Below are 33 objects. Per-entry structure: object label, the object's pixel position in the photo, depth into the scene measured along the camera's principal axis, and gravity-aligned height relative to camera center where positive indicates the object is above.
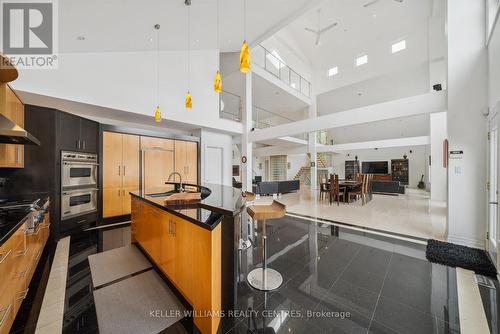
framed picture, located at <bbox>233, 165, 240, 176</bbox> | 13.77 -0.20
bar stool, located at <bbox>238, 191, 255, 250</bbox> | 3.01 -1.23
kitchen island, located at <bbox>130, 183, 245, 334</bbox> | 1.39 -0.70
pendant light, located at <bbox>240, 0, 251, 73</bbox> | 2.18 +1.24
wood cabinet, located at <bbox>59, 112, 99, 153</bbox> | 3.43 +0.67
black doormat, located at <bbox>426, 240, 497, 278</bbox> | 2.32 -1.22
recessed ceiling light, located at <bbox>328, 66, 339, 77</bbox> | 10.54 +5.38
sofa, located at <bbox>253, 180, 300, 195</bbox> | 8.90 -0.97
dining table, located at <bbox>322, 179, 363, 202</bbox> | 7.07 -0.70
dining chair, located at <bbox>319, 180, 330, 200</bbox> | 7.64 -0.83
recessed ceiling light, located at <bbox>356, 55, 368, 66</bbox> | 9.56 +5.44
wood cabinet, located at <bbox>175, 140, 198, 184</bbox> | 5.69 +0.23
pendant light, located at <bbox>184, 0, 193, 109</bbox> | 3.44 +3.33
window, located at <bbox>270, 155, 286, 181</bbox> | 14.73 +0.01
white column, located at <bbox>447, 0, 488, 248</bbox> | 3.03 +0.78
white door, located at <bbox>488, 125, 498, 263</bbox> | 2.56 -0.36
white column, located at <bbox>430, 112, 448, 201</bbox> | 7.82 +0.45
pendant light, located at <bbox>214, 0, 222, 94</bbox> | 2.82 +1.25
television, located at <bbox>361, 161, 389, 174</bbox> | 13.61 +0.00
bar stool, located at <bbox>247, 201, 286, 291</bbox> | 1.98 -1.23
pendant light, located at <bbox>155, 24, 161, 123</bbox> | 4.91 +2.45
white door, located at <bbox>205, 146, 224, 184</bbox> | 7.00 +0.12
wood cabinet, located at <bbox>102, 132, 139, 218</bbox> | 4.27 -0.09
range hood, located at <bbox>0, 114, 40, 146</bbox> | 1.79 +0.35
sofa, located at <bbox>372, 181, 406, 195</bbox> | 9.08 -1.00
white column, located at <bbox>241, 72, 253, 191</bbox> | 7.37 +1.08
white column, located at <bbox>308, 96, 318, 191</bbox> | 10.70 +0.92
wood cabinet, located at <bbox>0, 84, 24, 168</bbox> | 2.34 +0.70
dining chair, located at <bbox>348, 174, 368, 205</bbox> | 7.08 -0.80
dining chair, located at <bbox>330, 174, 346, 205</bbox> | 6.65 -0.76
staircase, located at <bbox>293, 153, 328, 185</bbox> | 13.86 -0.30
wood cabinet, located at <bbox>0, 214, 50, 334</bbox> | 1.23 -0.82
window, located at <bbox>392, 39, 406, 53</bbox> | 8.52 +5.48
